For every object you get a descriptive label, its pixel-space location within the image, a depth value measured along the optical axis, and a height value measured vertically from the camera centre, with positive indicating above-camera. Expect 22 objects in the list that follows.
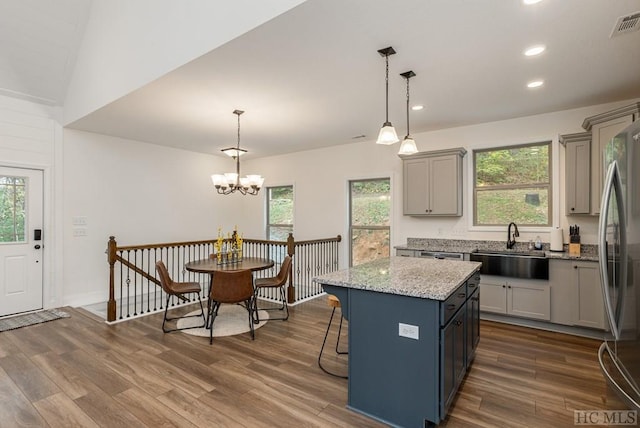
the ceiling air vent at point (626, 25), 2.20 +1.35
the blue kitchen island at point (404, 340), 2.01 -0.85
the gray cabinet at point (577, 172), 3.79 +0.51
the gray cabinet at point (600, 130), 3.29 +0.92
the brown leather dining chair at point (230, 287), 3.71 -0.85
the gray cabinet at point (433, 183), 4.68 +0.48
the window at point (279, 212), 7.02 +0.06
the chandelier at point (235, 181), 4.23 +0.46
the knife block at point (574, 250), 3.88 -0.43
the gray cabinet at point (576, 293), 3.57 -0.90
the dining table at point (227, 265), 3.93 -0.66
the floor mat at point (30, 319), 4.05 -1.39
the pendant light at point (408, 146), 2.93 +0.62
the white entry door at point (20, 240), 4.44 -0.36
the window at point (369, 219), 5.72 -0.08
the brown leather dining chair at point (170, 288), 3.94 -0.93
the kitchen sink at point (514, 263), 3.83 -0.60
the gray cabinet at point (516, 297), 3.85 -1.03
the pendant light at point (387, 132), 2.61 +0.67
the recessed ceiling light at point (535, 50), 2.60 +1.36
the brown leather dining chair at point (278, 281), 4.34 -0.93
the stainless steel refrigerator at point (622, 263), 1.49 -0.25
